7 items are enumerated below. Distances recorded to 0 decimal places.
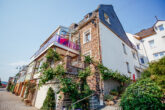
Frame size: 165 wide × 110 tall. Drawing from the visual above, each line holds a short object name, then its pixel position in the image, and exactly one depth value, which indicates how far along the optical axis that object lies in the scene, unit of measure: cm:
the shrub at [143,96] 320
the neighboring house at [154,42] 1708
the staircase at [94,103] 596
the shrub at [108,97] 669
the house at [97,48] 786
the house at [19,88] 1771
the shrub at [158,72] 638
